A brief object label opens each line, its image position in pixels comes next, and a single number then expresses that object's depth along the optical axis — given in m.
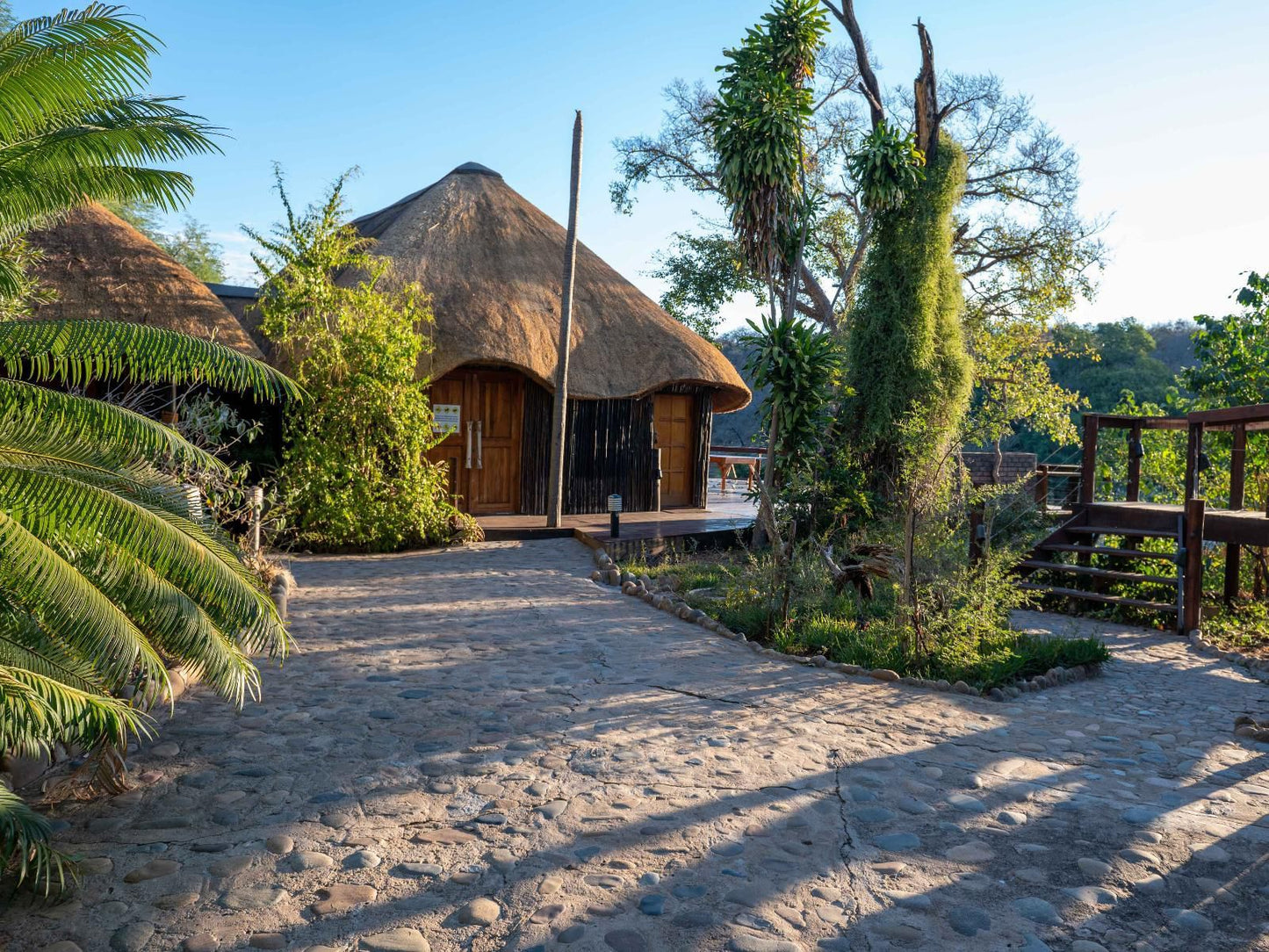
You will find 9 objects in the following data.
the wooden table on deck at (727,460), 21.81
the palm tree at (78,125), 3.81
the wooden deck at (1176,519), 8.58
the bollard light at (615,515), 11.91
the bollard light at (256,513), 8.28
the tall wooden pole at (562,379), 12.92
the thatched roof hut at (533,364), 13.61
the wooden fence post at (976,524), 9.92
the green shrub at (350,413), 11.00
